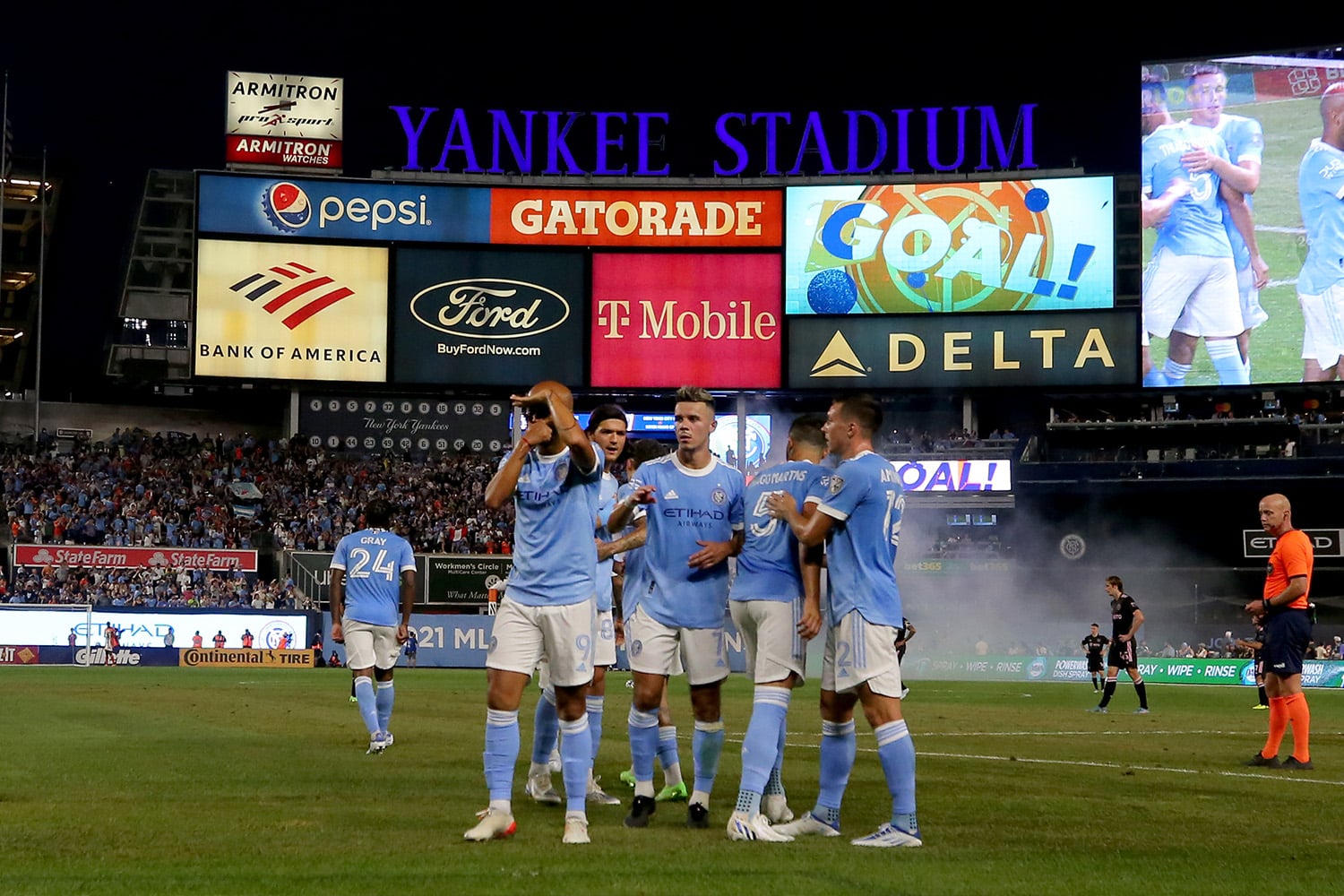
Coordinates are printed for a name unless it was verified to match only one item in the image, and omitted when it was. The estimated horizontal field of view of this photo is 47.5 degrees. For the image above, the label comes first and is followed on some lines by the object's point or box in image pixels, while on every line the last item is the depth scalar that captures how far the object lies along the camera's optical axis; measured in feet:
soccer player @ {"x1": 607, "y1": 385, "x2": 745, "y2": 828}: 32.12
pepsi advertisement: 195.52
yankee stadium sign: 206.18
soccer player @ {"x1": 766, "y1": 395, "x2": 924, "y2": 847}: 29.17
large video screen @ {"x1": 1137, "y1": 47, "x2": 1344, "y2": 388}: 184.65
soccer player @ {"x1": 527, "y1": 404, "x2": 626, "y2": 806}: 34.22
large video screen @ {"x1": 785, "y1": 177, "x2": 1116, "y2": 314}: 195.31
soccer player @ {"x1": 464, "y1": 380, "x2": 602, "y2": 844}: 29.25
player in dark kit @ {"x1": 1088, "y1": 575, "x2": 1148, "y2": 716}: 84.53
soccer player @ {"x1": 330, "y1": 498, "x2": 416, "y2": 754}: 51.24
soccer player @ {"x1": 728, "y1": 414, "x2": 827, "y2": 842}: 29.99
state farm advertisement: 165.58
